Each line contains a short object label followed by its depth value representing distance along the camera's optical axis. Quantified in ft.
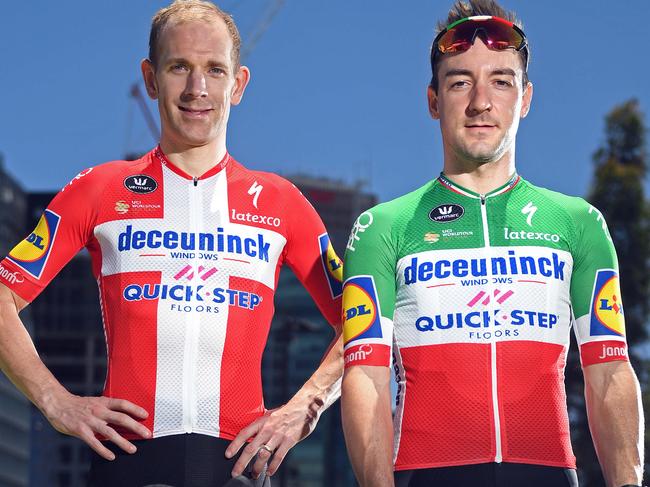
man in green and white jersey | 18.13
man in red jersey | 19.38
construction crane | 453.58
